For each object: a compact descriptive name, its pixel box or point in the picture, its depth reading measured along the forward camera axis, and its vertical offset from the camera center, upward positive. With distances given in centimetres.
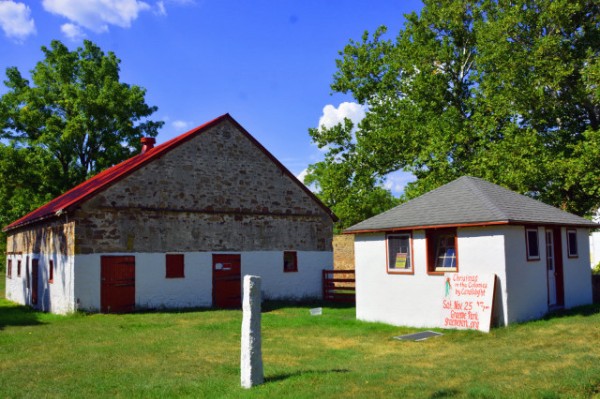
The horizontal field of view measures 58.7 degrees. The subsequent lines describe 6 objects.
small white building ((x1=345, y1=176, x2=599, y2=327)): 1396 -29
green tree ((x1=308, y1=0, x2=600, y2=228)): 2367 +725
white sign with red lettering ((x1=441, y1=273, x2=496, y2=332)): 1359 -150
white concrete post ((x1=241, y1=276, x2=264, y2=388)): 857 -145
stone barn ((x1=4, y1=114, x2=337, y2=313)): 2009 +68
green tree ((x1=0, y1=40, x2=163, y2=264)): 3475 +855
